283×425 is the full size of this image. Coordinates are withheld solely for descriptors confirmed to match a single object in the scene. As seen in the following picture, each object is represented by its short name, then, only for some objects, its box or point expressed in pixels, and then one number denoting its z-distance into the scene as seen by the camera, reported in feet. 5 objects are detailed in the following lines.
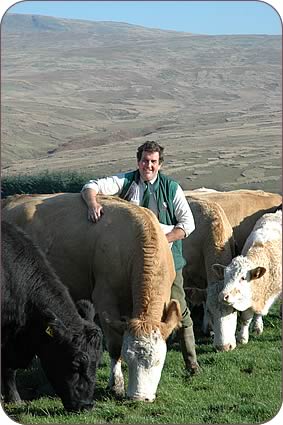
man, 26.68
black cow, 23.13
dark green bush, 69.97
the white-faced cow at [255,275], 33.17
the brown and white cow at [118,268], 23.31
